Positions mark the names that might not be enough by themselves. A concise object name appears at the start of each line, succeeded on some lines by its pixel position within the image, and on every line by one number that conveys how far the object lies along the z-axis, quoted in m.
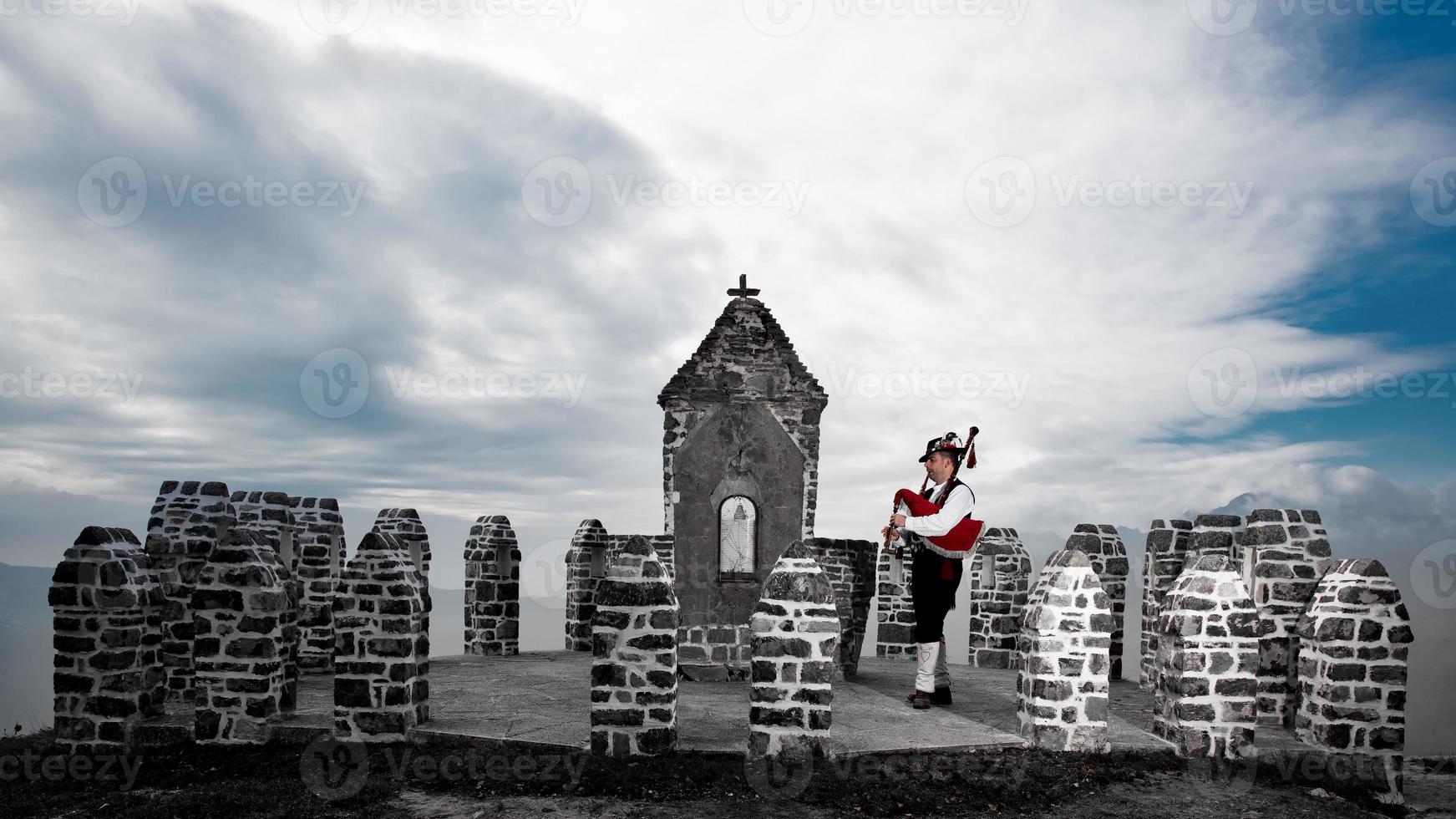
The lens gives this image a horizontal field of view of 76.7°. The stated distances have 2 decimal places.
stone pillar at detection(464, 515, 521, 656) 17.45
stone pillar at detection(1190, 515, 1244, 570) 12.67
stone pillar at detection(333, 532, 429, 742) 9.56
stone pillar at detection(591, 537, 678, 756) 8.88
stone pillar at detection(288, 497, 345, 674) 15.21
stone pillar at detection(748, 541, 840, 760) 8.70
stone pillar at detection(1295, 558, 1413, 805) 9.77
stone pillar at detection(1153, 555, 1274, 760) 9.79
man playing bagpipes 10.97
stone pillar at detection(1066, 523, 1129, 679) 15.84
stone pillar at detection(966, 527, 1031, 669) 17.17
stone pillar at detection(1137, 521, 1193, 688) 14.41
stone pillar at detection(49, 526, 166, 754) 10.11
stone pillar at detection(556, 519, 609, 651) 18.09
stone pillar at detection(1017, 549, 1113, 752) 9.64
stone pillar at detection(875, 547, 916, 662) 17.91
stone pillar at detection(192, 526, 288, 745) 9.95
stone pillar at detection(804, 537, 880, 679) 13.52
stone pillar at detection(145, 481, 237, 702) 13.07
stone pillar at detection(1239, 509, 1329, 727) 12.14
